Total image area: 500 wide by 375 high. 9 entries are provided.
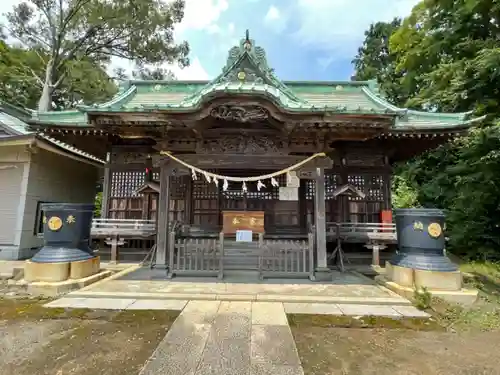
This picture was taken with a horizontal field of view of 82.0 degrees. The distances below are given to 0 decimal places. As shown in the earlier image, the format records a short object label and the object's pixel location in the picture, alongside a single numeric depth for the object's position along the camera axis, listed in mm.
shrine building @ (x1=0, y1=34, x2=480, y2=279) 6363
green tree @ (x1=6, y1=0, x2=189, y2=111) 18672
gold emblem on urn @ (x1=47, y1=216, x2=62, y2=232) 5988
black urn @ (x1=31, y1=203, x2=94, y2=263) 5871
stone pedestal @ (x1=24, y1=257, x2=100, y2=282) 5672
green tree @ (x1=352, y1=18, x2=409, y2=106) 26798
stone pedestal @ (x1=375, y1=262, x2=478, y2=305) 5141
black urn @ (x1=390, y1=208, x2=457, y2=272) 5547
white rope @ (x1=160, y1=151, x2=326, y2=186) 6811
